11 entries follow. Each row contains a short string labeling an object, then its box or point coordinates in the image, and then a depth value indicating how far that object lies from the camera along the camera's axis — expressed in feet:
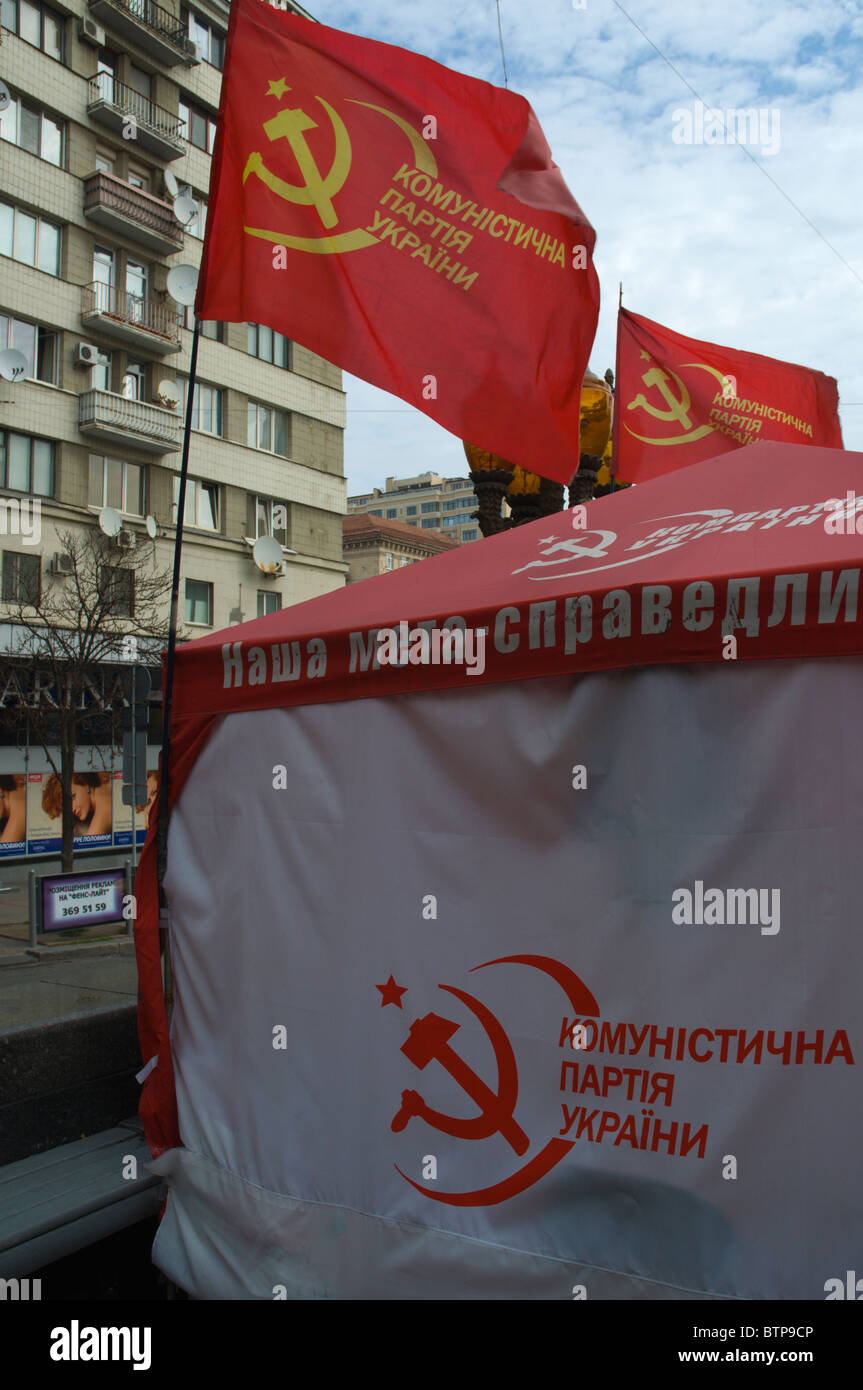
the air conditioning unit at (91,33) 83.76
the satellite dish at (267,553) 94.07
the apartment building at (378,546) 277.44
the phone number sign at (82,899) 48.24
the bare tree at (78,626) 67.05
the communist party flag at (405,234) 13.30
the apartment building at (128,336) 79.66
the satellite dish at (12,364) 75.15
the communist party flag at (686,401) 24.63
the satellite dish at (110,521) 81.61
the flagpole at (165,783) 12.95
